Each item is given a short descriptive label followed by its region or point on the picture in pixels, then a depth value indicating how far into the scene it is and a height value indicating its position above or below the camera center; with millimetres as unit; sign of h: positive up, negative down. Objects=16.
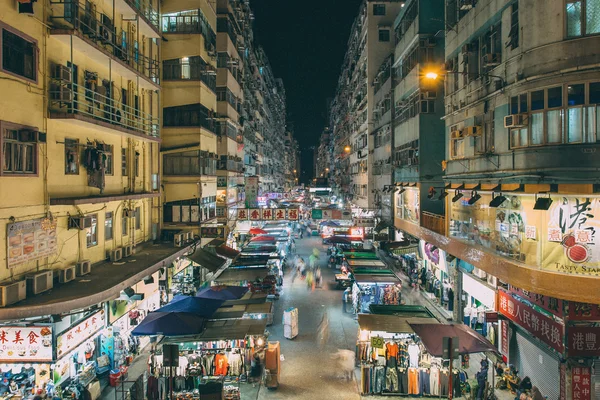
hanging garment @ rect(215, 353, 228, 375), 16344 -6372
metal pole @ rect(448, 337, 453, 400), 11670 -4226
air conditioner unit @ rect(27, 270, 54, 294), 13188 -2624
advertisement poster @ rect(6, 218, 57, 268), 12802 -1337
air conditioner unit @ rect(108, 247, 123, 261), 19703 -2628
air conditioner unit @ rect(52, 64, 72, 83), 14906 +4393
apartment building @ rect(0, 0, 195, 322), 12766 +1543
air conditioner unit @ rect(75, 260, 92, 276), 16372 -2670
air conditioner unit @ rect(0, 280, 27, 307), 11836 -2669
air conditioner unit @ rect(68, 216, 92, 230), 16344 -928
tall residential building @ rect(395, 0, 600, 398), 13000 +463
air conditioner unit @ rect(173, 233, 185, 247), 25109 -2546
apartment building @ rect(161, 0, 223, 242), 28250 +5351
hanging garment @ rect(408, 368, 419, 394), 15644 -6806
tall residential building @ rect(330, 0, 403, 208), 48125 +14433
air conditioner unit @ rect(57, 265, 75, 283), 15102 -2703
